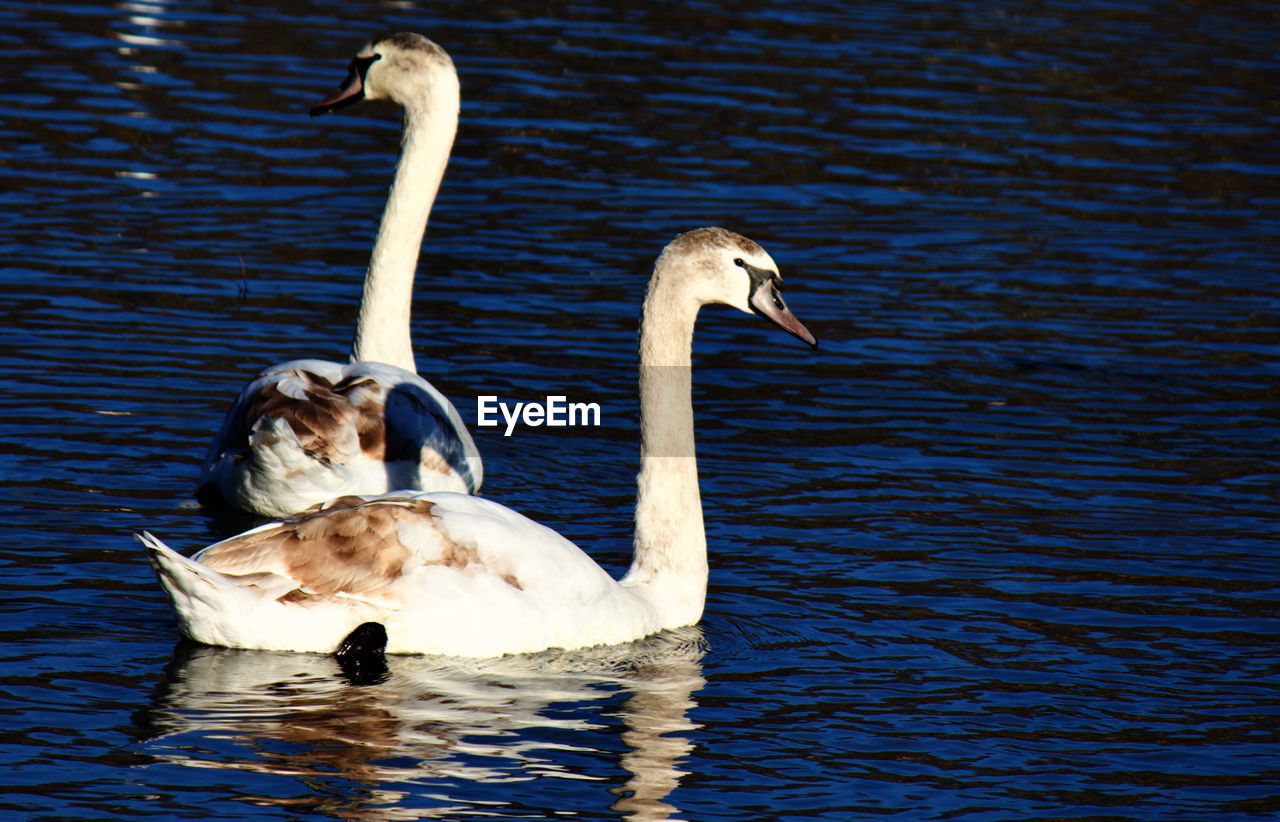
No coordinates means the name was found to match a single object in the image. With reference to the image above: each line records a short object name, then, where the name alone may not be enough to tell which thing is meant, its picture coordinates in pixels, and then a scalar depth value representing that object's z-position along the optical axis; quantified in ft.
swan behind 65.36
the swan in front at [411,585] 53.57
